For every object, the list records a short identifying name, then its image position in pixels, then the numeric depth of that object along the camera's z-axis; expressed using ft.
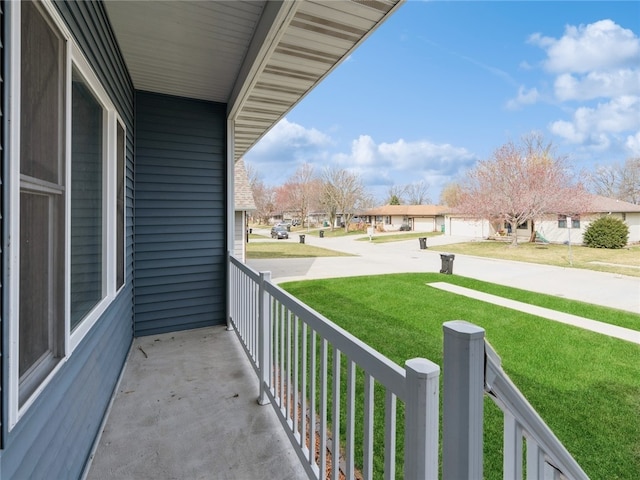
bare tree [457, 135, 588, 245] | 56.80
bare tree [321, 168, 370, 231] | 111.50
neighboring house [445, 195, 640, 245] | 66.03
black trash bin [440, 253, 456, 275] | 31.67
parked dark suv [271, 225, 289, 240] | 86.75
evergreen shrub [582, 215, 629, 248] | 56.03
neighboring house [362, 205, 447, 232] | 123.85
